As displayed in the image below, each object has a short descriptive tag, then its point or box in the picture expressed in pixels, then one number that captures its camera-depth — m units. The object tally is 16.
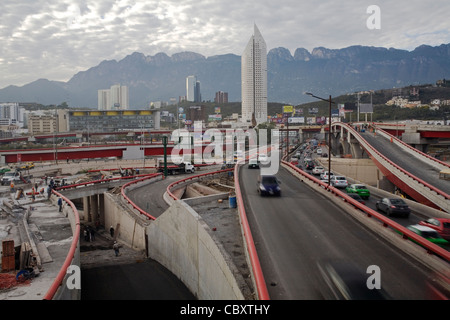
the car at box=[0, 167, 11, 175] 58.98
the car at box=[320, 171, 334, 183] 38.92
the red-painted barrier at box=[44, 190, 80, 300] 12.09
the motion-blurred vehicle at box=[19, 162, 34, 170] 60.81
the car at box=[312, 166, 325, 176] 44.78
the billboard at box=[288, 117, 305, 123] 156.96
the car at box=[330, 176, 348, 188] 34.28
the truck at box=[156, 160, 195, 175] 51.52
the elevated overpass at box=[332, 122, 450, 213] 26.25
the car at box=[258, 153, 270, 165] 41.94
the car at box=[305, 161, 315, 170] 51.85
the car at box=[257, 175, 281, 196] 21.41
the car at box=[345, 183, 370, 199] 29.14
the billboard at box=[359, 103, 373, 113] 85.61
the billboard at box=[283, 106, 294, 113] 160.50
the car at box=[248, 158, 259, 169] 38.31
